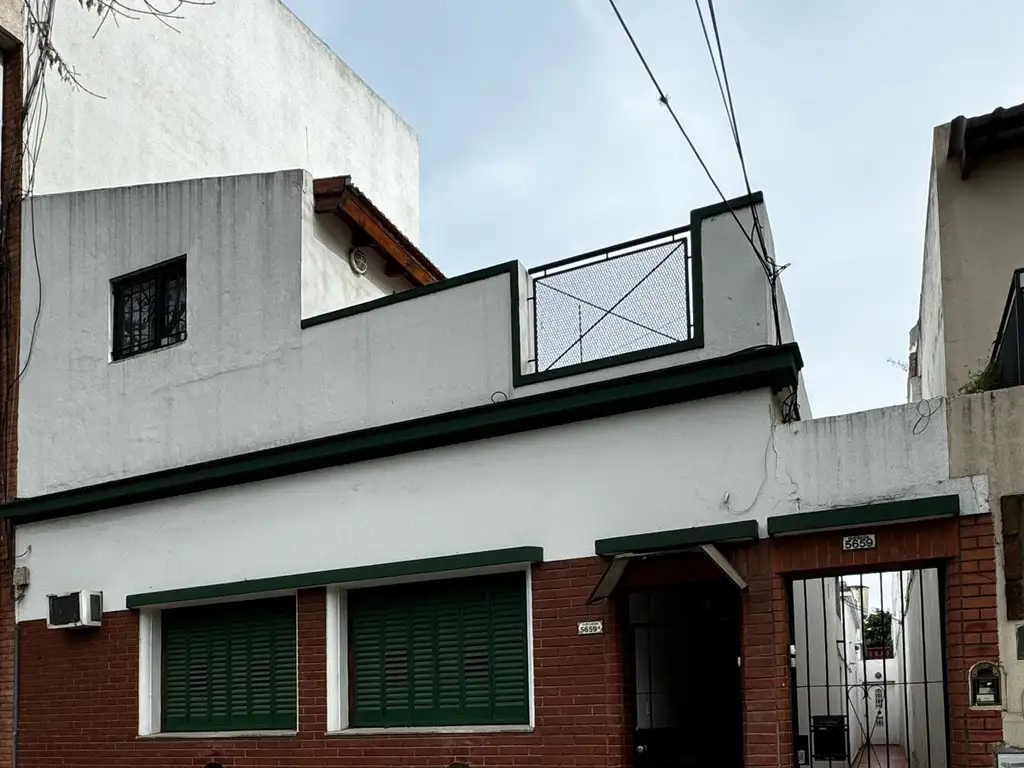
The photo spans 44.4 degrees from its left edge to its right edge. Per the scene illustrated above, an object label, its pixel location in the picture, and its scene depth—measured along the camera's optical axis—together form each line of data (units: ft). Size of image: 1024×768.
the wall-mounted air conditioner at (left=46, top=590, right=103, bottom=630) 41.96
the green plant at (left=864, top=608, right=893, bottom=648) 69.43
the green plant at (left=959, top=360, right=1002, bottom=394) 30.53
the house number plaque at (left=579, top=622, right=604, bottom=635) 31.37
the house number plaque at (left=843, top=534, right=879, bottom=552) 28.14
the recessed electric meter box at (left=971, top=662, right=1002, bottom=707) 26.13
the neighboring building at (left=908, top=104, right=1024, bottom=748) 35.58
